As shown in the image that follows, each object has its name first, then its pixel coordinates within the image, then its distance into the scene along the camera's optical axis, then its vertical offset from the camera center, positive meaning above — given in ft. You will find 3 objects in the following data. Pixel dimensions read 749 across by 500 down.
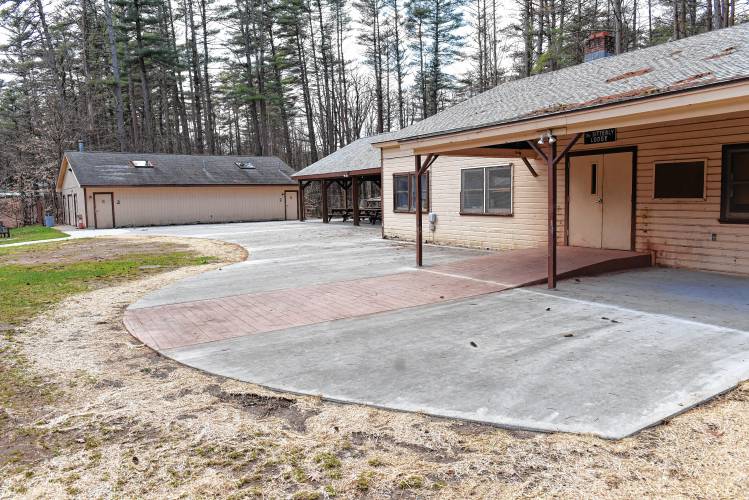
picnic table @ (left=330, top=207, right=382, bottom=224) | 76.54 -1.80
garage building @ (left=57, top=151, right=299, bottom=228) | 85.81 +3.41
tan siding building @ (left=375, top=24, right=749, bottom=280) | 20.70 +2.49
